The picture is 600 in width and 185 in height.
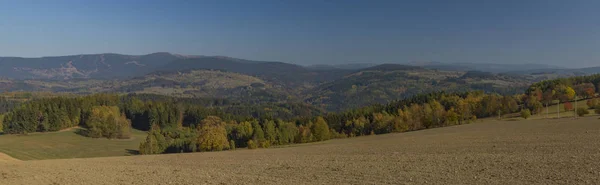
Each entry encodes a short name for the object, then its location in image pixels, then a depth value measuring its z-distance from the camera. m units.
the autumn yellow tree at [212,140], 87.94
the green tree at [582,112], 87.88
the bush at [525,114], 97.91
